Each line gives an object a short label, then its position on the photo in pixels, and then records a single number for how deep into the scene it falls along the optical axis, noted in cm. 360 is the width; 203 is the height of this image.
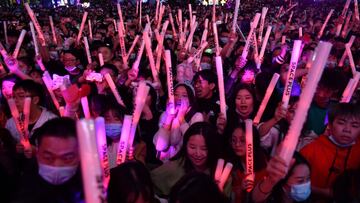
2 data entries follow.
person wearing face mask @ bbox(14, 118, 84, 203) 199
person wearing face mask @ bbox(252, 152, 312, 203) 217
